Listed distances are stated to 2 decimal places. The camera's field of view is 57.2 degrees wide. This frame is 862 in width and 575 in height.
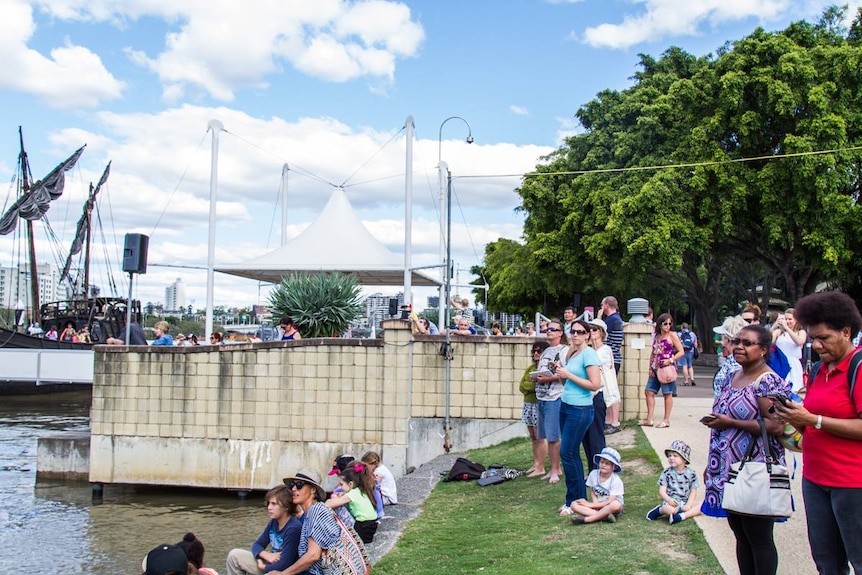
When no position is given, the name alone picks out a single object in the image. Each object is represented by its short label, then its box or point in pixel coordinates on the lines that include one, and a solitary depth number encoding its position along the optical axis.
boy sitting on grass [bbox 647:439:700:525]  6.92
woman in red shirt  3.83
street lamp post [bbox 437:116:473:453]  13.62
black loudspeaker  14.26
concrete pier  15.06
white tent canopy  22.45
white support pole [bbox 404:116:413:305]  22.12
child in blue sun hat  7.25
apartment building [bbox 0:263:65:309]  47.12
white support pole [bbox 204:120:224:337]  22.06
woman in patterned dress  4.43
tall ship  40.81
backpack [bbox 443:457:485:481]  10.87
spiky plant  17.12
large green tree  24.14
